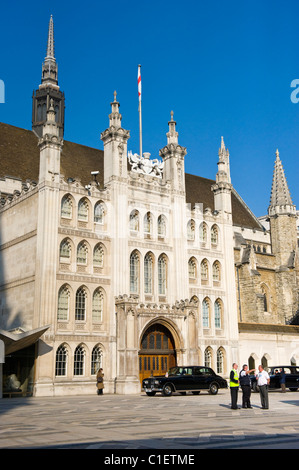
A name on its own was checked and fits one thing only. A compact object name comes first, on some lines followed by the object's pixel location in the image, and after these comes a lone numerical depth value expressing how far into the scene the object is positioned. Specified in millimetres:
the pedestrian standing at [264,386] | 18969
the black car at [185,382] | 27578
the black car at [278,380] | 31578
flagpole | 40750
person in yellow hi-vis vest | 18859
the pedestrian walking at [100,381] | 30297
